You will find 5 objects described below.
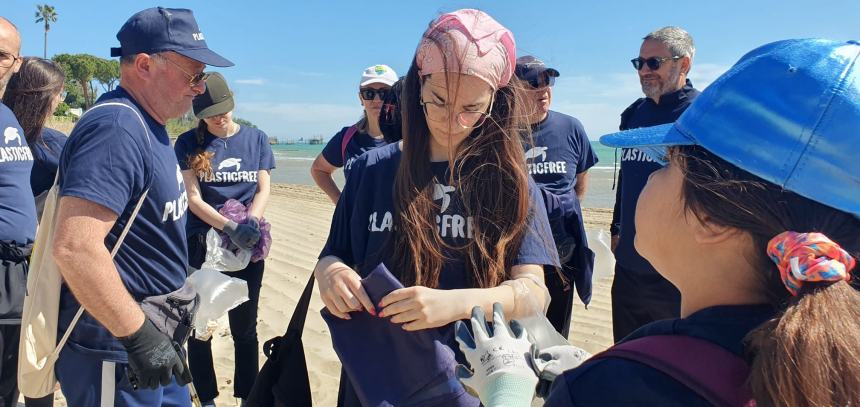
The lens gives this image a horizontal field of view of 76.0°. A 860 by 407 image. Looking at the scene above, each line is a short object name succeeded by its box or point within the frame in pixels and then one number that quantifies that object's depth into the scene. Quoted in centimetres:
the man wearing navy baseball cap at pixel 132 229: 186
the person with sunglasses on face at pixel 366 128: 400
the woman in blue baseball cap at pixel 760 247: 82
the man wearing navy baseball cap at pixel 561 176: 334
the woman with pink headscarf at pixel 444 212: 169
